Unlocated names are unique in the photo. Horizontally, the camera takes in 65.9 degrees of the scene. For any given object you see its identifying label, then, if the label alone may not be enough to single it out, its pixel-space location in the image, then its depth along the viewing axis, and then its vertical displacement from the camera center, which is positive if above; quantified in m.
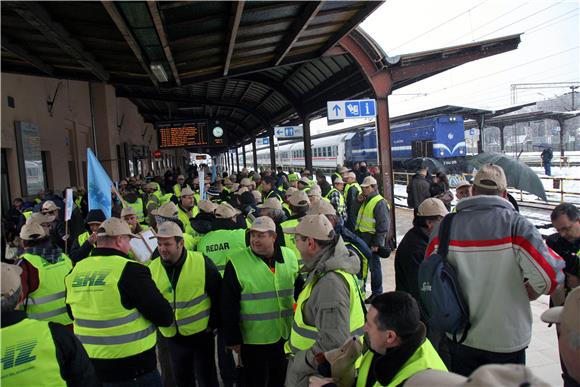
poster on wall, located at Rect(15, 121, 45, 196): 8.88 +0.60
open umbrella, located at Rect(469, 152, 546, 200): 10.01 -0.49
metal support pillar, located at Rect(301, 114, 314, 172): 14.59 +0.93
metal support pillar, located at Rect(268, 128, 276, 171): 20.12 +1.17
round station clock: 15.70 +1.48
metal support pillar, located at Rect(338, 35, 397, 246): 9.20 +1.41
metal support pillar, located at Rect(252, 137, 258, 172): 28.16 +1.64
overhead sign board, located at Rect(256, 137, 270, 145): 28.29 +2.03
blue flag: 5.10 -0.08
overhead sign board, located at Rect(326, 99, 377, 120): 9.58 +1.21
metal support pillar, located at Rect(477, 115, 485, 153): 22.39 +1.47
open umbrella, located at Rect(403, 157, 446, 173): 20.92 -0.16
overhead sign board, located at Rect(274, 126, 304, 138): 17.62 +1.51
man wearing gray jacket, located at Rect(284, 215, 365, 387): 2.50 -0.79
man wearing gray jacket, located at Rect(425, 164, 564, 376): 2.79 -0.76
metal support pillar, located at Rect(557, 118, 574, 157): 25.88 +1.36
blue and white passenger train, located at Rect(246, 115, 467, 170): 24.55 +1.23
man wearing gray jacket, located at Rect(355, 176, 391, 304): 6.30 -0.88
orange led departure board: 15.60 +1.45
